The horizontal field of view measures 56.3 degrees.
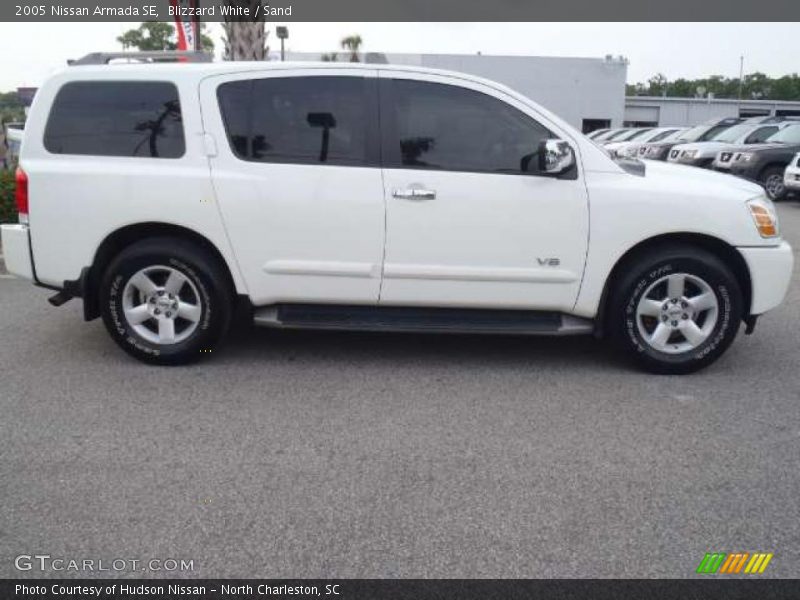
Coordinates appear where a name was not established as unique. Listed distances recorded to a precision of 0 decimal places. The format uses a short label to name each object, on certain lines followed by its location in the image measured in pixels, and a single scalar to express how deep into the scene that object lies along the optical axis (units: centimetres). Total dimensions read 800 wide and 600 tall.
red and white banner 1069
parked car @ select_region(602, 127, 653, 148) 2780
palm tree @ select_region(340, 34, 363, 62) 4634
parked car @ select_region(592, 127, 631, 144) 3034
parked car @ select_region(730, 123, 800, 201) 1512
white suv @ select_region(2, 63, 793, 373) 471
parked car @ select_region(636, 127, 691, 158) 2145
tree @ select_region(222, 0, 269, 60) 1187
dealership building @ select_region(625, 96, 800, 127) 5119
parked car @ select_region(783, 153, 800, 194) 1396
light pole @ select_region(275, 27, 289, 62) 2028
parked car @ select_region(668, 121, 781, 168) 1723
